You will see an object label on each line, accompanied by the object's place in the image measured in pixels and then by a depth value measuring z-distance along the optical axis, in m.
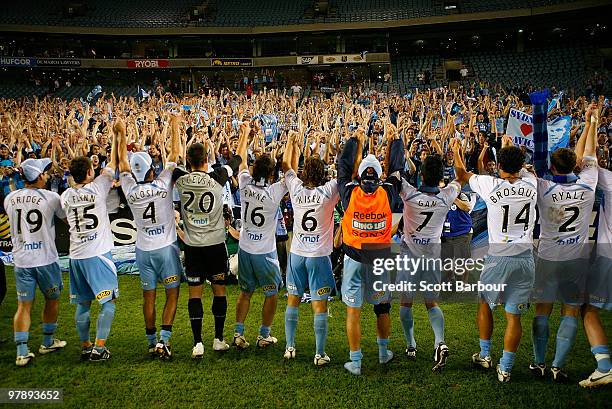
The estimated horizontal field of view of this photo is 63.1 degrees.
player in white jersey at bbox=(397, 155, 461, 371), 5.61
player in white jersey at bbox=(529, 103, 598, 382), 5.07
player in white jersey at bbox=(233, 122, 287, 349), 5.96
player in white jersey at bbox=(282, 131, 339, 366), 5.54
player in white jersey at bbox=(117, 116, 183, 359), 5.71
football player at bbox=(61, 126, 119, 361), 5.53
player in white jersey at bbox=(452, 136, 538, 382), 5.03
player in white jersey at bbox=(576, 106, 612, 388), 4.87
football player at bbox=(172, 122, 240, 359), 5.75
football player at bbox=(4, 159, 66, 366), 5.61
